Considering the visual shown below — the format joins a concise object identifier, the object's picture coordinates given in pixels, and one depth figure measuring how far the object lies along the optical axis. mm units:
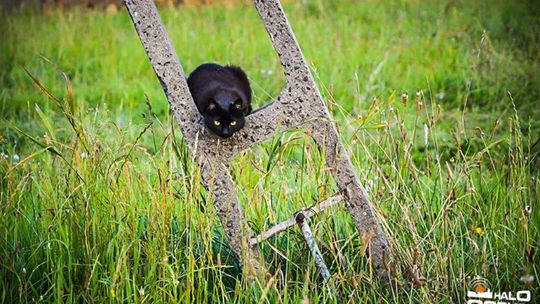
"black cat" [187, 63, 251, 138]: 3271
